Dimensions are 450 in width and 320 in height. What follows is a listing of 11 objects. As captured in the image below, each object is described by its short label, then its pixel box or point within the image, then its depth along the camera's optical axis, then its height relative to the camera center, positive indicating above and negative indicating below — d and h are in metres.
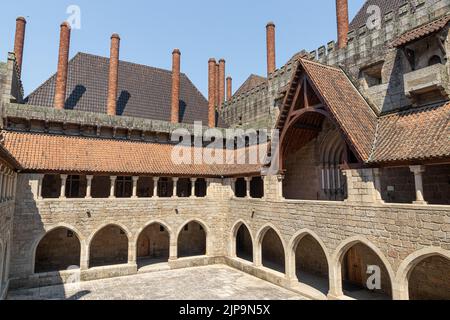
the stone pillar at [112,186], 14.98 +0.27
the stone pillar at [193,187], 17.30 +0.27
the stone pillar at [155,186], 16.12 +0.30
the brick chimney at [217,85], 27.14 +9.74
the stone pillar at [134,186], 15.62 +0.28
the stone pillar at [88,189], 14.50 +0.09
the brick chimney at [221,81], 27.03 +10.00
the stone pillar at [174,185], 16.72 +0.37
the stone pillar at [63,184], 13.93 +0.33
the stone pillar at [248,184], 16.04 +0.40
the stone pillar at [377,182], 9.59 +0.32
